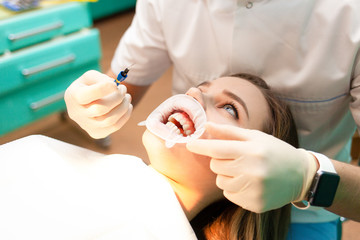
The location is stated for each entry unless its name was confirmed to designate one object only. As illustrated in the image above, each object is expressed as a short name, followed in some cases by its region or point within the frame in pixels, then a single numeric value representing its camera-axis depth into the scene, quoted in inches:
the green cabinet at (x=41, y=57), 69.9
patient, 34.3
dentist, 31.5
